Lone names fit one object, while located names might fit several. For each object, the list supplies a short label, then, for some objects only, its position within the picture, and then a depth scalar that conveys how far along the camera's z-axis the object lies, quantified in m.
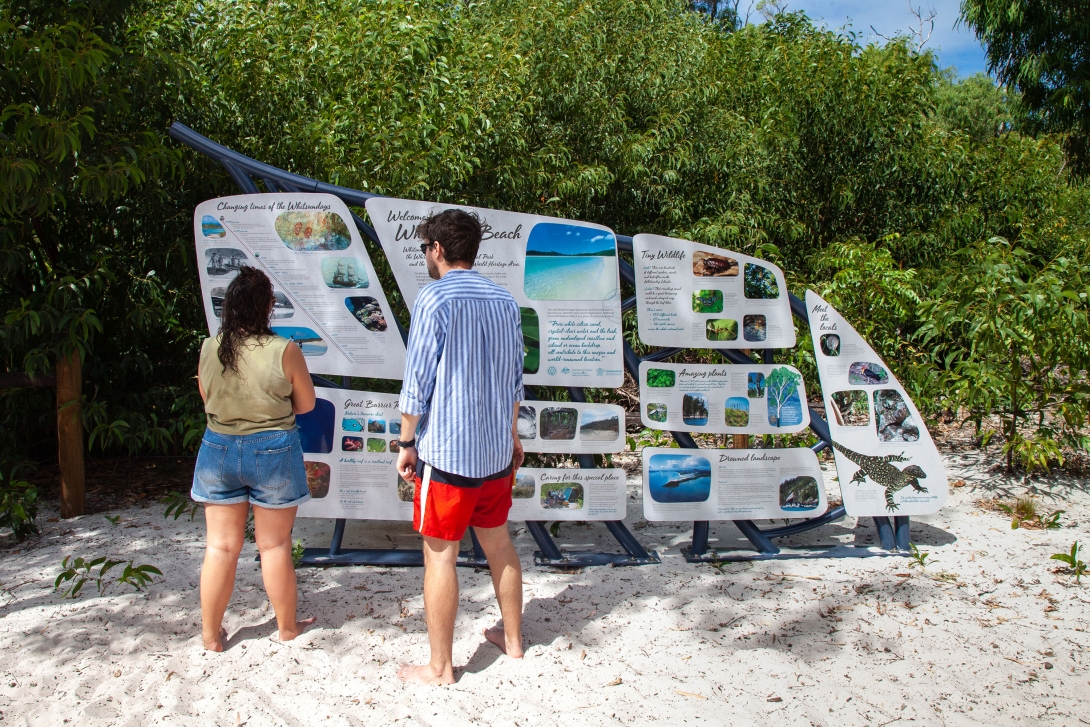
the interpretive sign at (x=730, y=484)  3.57
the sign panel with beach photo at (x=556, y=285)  3.38
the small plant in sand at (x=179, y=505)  4.00
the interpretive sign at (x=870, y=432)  3.62
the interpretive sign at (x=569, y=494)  3.53
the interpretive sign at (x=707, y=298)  3.47
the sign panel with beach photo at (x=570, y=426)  3.49
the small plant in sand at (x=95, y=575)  3.16
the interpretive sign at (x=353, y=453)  3.47
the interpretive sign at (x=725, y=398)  3.54
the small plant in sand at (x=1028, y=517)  4.06
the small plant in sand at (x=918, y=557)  3.61
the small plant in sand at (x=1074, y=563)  3.47
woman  2.62
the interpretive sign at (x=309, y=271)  3.33
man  2.45
